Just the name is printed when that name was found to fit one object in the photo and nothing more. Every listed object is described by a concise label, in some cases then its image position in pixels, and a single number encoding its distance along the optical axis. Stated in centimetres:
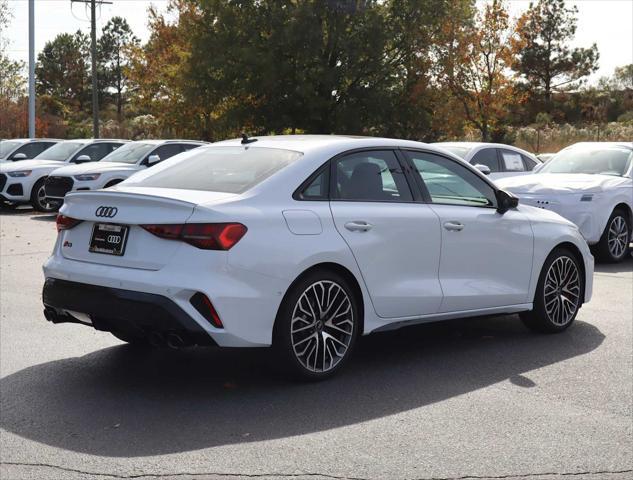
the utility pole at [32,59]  4119
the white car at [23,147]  2532
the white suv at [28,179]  2236
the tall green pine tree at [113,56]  8256
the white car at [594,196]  1311
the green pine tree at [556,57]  6175
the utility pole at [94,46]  4256
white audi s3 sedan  578
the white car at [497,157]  1670
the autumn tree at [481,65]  3772
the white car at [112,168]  1994
